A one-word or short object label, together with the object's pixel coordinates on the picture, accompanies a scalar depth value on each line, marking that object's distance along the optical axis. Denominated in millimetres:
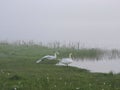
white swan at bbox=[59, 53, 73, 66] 30142
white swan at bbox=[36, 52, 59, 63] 34469
